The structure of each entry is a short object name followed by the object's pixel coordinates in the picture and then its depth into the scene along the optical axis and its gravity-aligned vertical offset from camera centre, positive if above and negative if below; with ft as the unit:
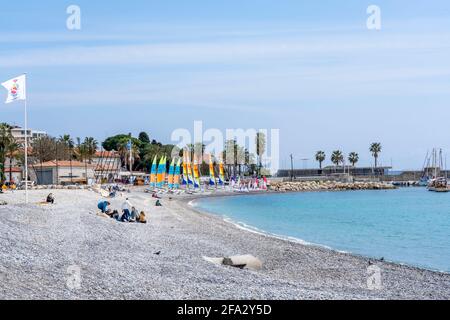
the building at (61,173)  301.43 -0.78
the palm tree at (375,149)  596.09 +15.66
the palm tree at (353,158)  609.83 +7.81
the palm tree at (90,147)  383.65 +15.33
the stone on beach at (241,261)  63.67 -9.46
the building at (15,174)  319.27 -1.02
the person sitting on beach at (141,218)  113.27 -8.67
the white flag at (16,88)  103.19 +13.62
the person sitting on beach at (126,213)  108.25 -7.42
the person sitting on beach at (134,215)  112.30 -8.12
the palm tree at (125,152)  428.27 +12.28
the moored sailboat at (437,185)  451.12 -14.56
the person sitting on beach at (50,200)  131.48 -5.85
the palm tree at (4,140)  275.39 +14.71
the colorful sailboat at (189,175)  315.23 -3.04
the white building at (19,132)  529.61 +34.07
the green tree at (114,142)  490.57 +22.43
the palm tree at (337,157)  620.90 +8.71
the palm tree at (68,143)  394.32 +18.40
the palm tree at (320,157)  635.66 +9.67
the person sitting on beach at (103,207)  117.93 -6.74
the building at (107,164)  372.54 +4.10
